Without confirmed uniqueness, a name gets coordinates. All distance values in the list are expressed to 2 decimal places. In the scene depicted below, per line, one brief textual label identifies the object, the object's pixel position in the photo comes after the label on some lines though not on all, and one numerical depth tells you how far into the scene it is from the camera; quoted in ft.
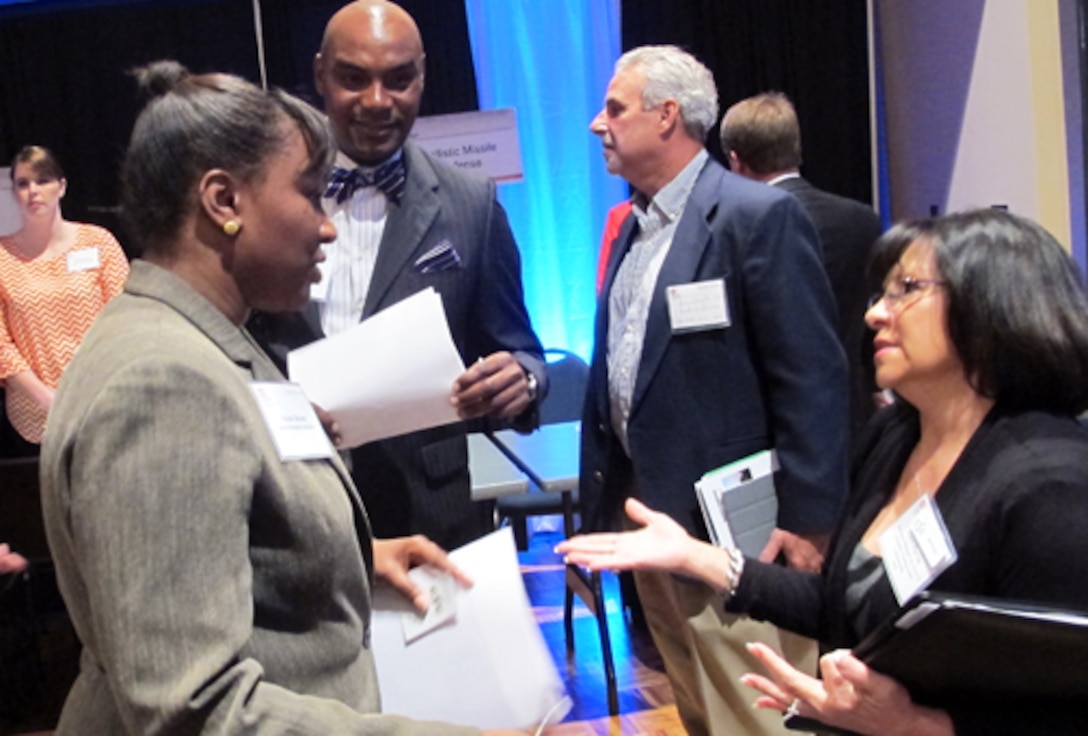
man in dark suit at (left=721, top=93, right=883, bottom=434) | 11.96
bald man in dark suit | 5.92
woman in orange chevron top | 13.60
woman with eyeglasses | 4.30
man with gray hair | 7.76
